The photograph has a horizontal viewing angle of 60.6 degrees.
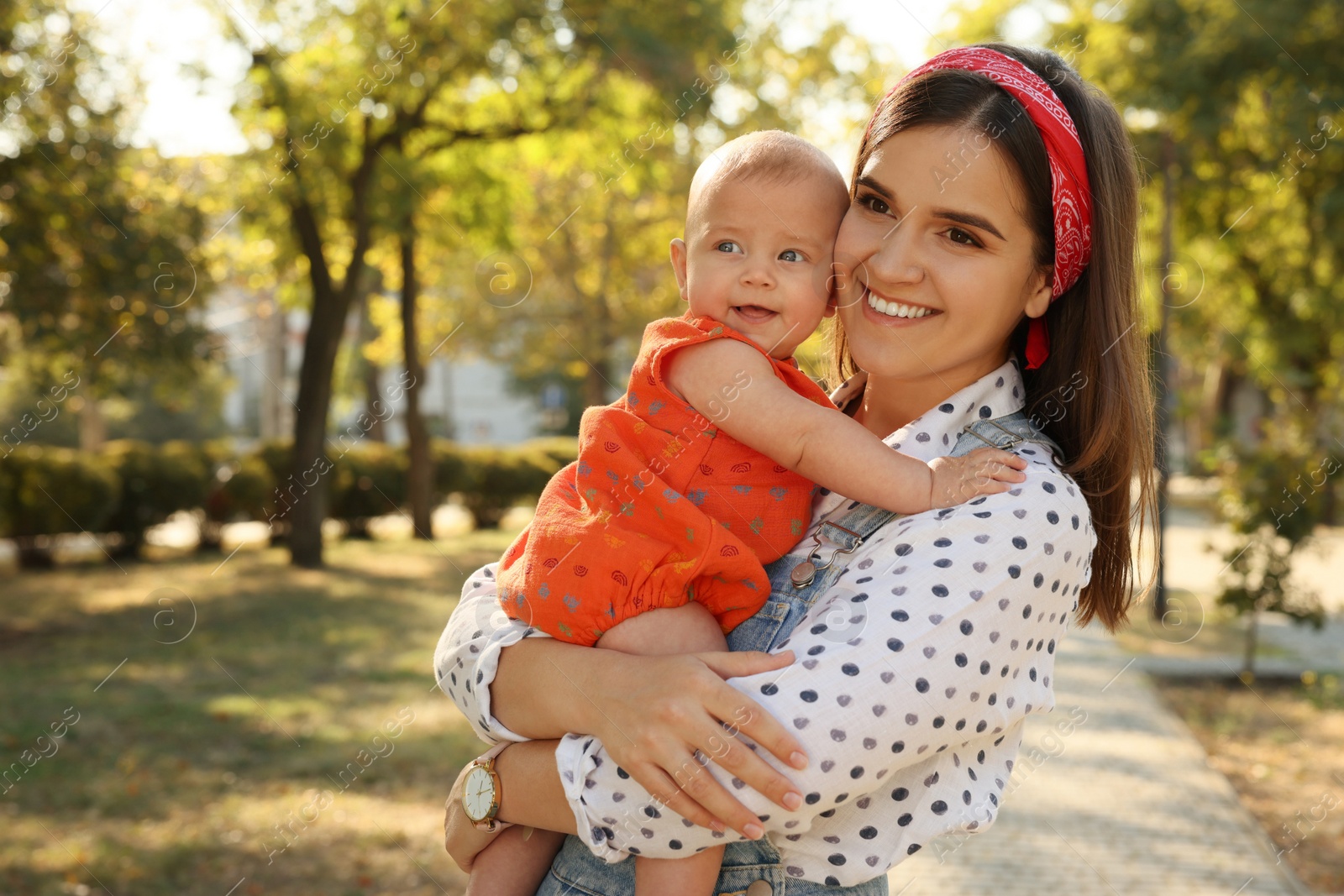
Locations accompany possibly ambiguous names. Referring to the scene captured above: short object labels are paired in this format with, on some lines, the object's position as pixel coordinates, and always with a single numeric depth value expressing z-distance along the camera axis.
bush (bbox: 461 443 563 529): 22.12
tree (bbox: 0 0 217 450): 9.92
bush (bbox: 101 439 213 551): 16.06
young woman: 1.54
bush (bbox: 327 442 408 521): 19.59
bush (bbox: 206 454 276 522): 17.44
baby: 1.76
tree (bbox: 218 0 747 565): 12.61
